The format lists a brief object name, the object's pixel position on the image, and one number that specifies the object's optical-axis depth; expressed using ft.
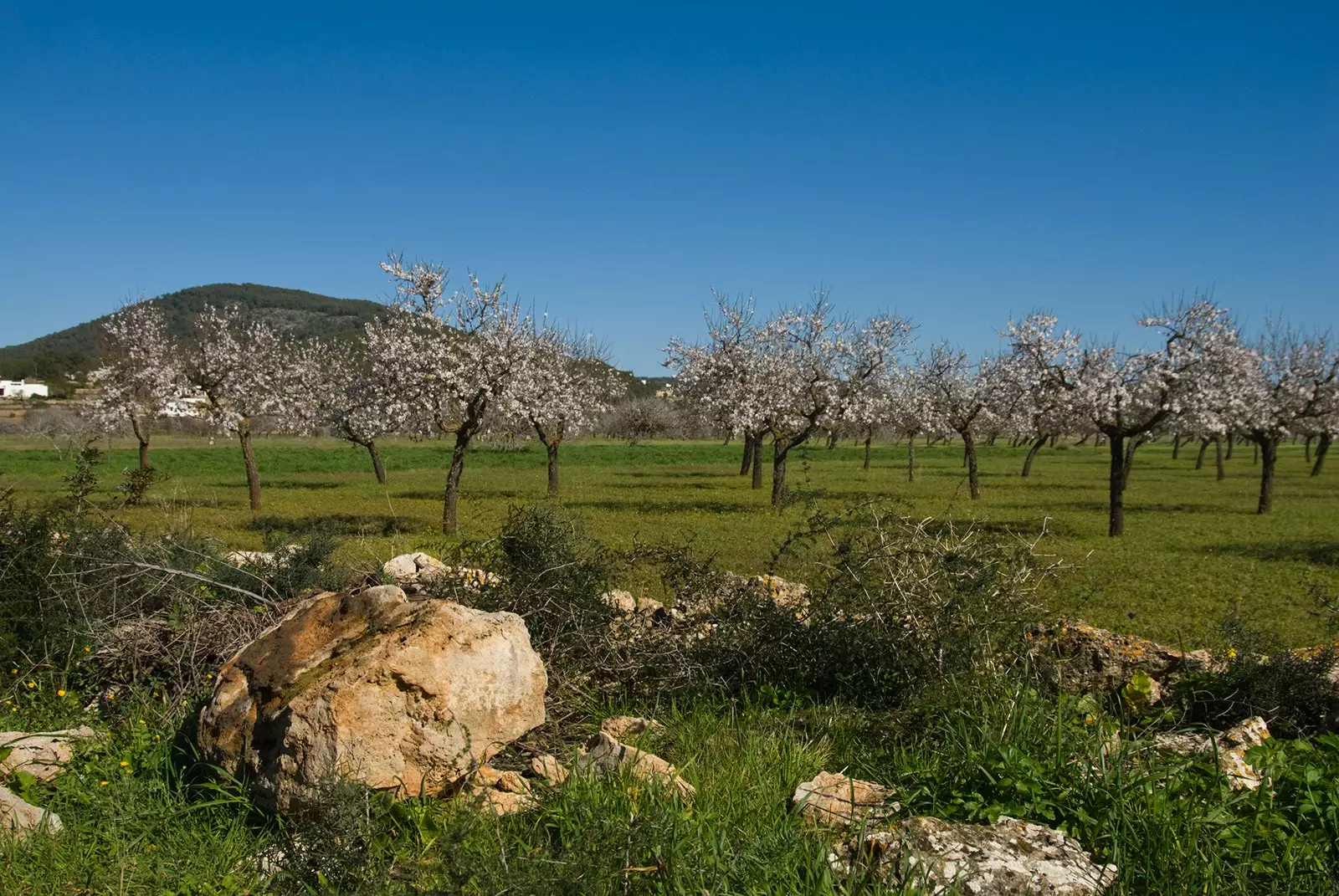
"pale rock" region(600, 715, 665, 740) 17.29
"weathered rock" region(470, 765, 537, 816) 14.28
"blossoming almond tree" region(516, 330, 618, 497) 87.62
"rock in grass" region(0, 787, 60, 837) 13.98
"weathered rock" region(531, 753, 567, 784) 15.23
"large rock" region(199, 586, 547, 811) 13.96
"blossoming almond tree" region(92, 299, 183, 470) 87.51
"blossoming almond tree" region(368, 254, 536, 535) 66.44
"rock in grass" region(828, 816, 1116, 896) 11.31
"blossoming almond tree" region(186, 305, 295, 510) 83.15
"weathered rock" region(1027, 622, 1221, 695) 21.56
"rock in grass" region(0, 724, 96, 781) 16.57
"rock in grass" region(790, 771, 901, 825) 13.43
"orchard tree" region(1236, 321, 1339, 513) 92.58
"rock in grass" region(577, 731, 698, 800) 14.29
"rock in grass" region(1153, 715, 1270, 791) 14.19
